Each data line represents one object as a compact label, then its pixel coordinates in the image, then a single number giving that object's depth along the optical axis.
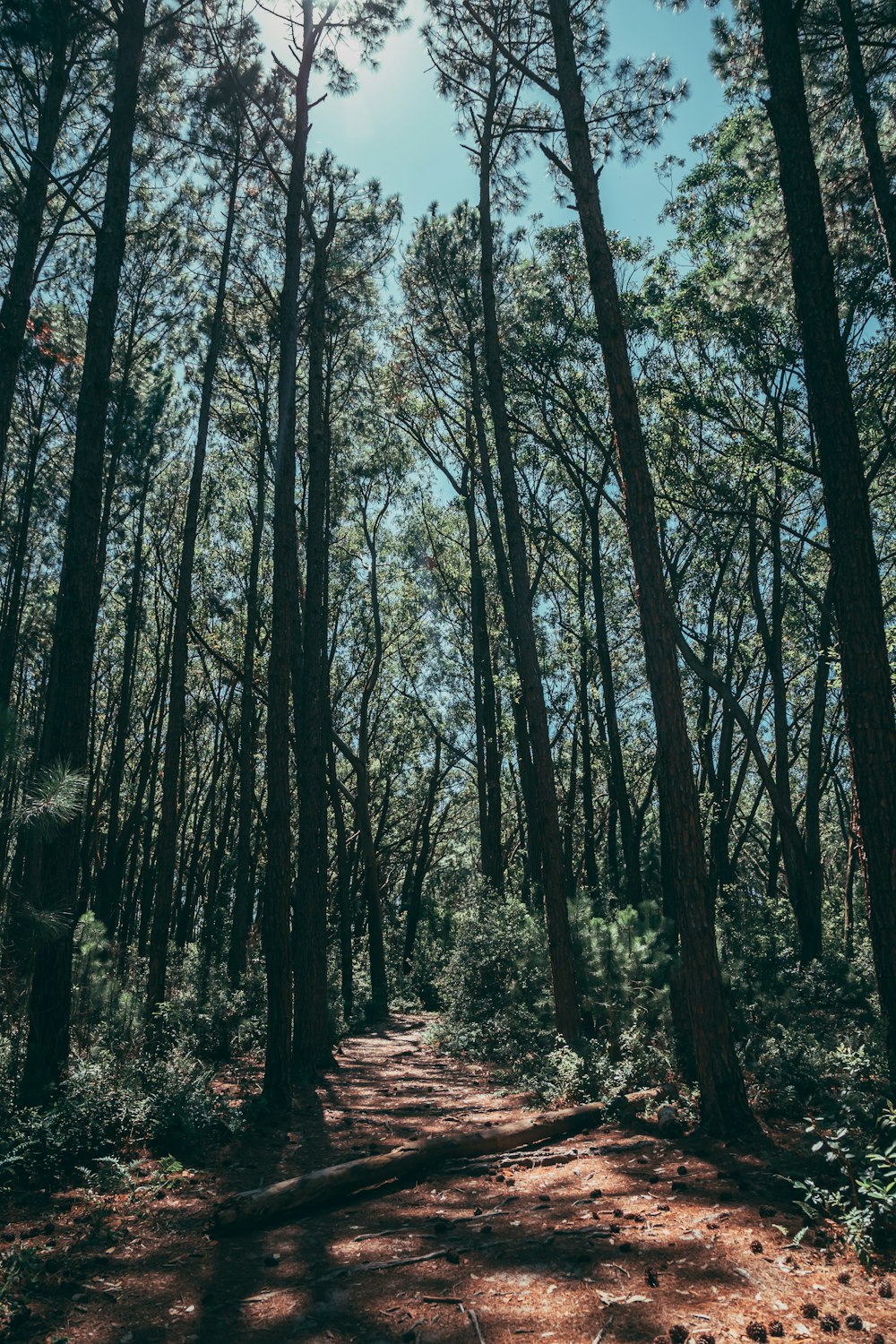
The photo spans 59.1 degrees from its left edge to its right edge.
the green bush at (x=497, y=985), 11.73
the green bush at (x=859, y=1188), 3.71
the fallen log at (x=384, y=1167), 4.71
